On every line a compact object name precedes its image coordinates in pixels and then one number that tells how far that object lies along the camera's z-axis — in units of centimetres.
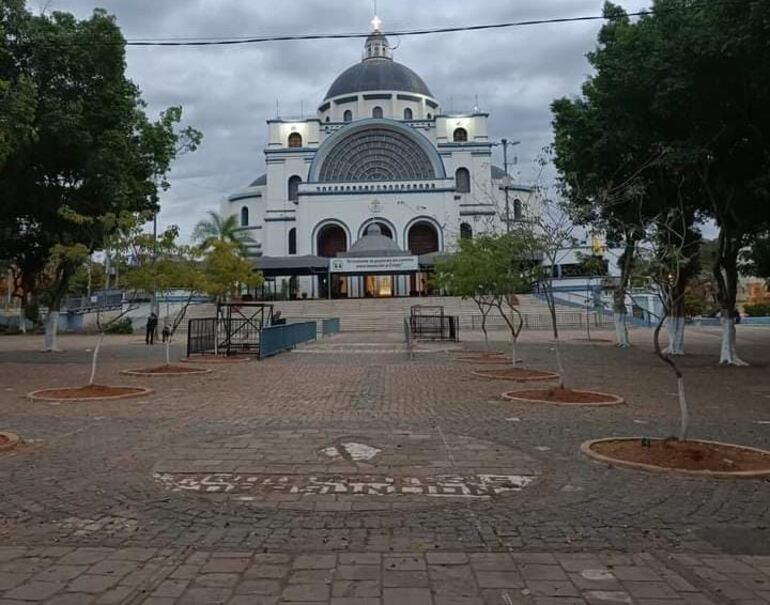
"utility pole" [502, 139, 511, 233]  6544
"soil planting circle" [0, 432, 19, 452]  707
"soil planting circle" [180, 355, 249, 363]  1958
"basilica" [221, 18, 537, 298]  6066
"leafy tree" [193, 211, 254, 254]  5388
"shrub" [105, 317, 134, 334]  4190
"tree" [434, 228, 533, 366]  1421
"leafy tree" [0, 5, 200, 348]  1688
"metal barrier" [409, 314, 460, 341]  3079
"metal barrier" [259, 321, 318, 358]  2078
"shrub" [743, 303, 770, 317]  5602
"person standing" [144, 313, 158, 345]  2870
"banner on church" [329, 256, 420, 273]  5381
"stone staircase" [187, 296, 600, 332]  4447
